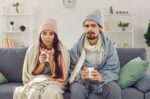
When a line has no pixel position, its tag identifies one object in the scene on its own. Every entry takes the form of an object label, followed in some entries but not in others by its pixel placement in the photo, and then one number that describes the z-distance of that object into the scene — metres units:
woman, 3.09
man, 3.00
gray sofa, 3.55
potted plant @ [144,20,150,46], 5.74
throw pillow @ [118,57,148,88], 3.19
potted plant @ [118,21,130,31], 6.01
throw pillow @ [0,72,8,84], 3.45
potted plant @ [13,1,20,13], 6.10
